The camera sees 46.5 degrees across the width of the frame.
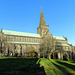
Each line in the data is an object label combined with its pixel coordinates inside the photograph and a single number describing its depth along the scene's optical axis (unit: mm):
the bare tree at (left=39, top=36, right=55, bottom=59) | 48969
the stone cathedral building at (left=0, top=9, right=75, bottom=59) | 58781
